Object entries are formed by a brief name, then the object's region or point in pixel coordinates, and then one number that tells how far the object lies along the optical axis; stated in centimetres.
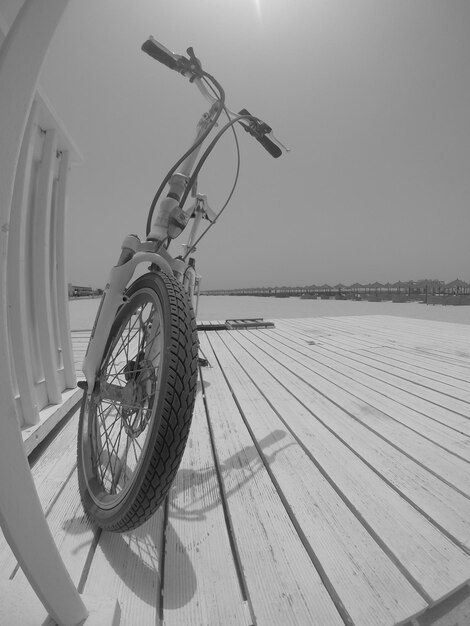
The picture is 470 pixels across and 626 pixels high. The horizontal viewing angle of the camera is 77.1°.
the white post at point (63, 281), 154
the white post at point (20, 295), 109
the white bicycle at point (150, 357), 60
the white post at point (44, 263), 136
